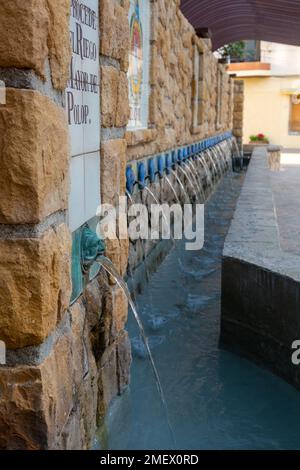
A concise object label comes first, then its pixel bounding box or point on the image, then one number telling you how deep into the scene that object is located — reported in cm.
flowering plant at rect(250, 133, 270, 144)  2156
